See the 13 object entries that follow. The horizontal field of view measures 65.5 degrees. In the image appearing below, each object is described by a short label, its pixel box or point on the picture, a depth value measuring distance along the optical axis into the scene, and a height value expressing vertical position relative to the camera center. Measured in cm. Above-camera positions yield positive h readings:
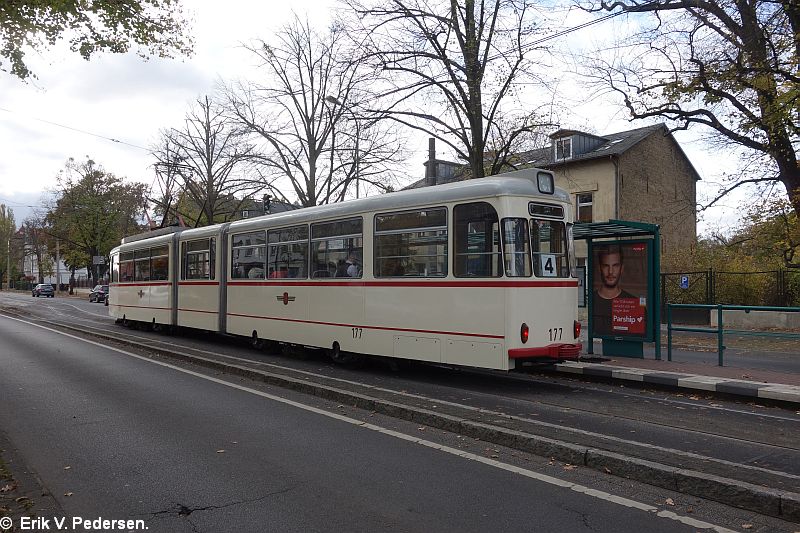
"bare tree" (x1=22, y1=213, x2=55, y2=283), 8206 +704
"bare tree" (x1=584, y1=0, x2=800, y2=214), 1400 +522
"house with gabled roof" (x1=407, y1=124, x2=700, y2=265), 3353 +660
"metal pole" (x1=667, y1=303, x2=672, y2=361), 1141 -76
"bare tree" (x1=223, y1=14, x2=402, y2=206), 2848 +690
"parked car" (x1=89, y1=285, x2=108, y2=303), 4994 +1
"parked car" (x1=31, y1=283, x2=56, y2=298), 6606 +35
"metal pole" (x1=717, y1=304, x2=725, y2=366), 1161 -96
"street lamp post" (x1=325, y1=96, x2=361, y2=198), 2022 +593
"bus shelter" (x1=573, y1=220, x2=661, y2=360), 1212 +17
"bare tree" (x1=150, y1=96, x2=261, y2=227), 3494 +746
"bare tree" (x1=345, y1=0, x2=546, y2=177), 1820 +685
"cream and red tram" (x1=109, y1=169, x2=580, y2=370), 926 +31
